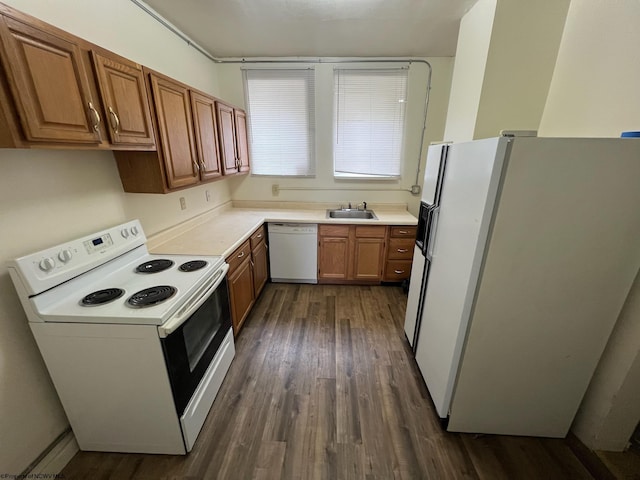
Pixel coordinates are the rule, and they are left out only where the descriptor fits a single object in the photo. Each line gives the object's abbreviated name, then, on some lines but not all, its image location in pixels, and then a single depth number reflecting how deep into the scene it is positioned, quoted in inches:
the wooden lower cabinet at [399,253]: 118.4
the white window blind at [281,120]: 123.4
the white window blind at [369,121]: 121.6
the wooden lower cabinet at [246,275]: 86.3
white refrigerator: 43.5
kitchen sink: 133.8
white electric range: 46.8
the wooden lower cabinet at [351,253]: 119.3
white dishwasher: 121.1
